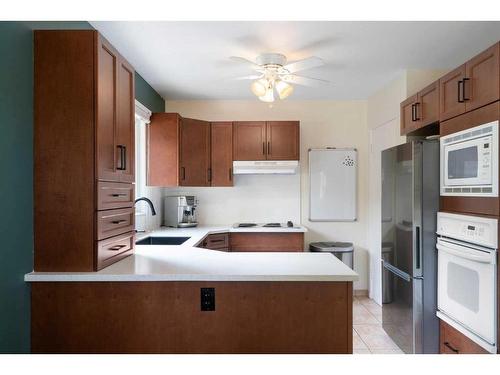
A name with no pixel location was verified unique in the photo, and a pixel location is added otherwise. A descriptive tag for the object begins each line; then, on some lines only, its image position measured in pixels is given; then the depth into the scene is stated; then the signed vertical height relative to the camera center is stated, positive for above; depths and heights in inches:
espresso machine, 159.8 -10.7
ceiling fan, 106.7 +37.6
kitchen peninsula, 66.5 -24.7
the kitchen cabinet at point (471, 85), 75.8 +25.3
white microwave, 74.3 +6.2
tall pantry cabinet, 67.0 +7.6
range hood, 160.2 +10.3
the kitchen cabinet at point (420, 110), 102.9 +25.7
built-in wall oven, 73.9 -20.9
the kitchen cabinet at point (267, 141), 160.9 +22.1
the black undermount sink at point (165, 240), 130.0 -19.7
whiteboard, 172.4 +2.0
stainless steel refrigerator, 98.0 -16.6
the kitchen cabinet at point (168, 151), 146.7 +16.0
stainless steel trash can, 158.1 -28.4
